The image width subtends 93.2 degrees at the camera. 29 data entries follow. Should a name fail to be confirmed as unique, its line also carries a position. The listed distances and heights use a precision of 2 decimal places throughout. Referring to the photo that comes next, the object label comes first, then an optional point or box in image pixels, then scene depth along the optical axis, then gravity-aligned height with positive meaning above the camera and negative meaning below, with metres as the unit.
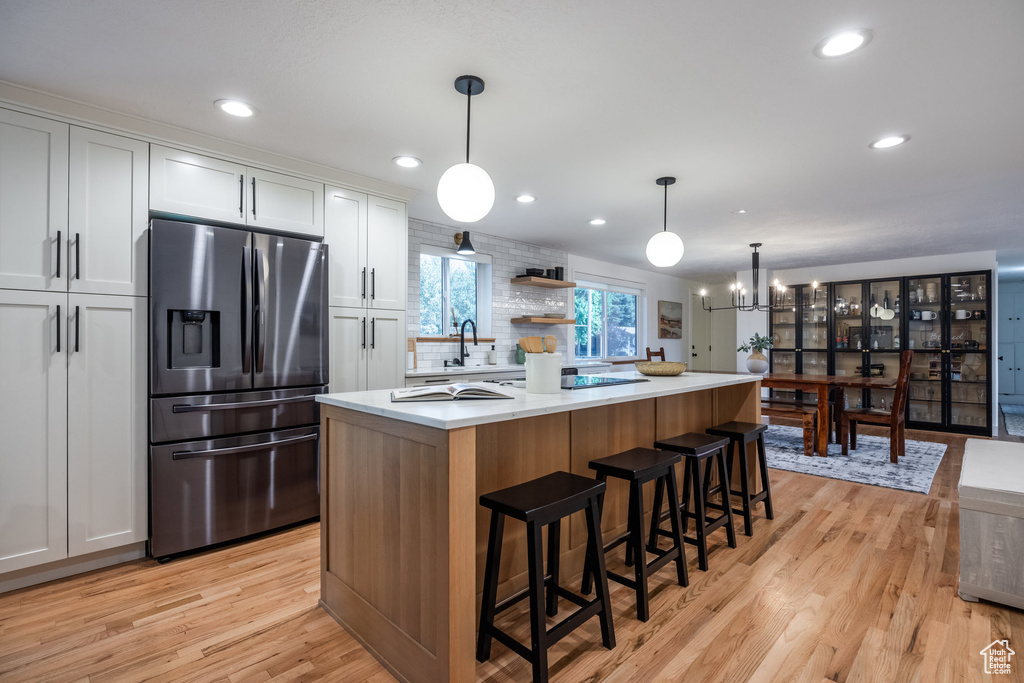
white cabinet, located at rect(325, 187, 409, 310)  3.34 +0.68
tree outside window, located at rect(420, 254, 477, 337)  4.85 +0.53
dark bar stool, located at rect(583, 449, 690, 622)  1.94 -0.68
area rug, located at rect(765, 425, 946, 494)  3.97 -1.11
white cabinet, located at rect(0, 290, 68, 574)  2.23 -0.40
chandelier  7.19 +0.73
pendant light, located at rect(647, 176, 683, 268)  3.21 +0.63
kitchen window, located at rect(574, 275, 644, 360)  6.92 +0.37
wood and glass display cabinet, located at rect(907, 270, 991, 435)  6.06 -0.12
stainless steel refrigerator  2.58 -0.22
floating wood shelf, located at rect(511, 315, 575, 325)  5.51 +0.27
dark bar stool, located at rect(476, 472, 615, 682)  1.49 -0.70
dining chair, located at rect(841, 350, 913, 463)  4.60 -0.73
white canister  2.06 -0.12
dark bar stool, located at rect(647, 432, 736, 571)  2.39 -0.75
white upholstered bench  2.00 -0.82
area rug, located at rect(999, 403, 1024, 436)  6.39 -1.14
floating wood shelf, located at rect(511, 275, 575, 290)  5.40 +0.71
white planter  5.17 -0.22
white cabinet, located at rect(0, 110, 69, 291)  2.24 +0.67
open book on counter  1.88 -0.20
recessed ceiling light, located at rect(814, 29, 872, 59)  1.82 +1.16
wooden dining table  4.82 -0.42
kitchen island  1.47 -0.56
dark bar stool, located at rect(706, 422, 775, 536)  2.79 -0.66
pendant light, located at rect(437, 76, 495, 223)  2.14 +0.69
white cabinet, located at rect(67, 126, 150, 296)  2.41 +0.67
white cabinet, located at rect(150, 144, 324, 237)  2.67 +0.90
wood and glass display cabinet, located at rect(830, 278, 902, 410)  6.66 +0.17
